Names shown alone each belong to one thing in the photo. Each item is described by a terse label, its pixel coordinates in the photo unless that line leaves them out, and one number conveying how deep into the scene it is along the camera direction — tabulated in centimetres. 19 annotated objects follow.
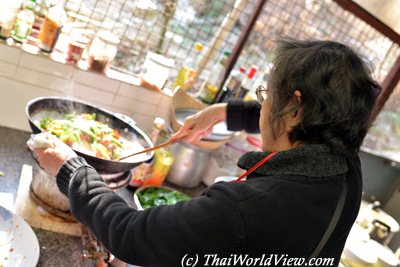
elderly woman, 88
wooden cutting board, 146
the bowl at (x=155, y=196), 184
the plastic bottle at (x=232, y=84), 233
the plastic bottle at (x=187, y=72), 228
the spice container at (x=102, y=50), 200
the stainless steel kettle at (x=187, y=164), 215
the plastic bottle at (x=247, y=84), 232
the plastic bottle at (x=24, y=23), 188
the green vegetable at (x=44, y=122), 149
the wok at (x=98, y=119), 138
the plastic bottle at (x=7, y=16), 178
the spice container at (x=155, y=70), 216
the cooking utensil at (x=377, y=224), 237
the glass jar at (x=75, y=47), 196
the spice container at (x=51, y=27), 189
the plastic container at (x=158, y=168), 206
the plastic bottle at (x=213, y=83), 235
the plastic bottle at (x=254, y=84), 241
